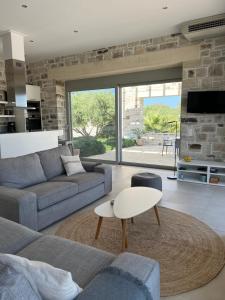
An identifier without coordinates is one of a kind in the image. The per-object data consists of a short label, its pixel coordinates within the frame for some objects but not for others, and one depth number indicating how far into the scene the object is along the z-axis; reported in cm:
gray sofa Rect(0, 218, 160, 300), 103
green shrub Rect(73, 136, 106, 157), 694
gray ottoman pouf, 354
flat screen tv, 448
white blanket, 95
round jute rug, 196
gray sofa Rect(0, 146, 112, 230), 251
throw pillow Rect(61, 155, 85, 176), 369
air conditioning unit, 400
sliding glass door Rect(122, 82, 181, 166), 567
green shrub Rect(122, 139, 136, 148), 642
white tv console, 452
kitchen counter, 451
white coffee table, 229
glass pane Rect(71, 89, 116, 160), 657
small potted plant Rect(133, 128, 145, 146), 623
